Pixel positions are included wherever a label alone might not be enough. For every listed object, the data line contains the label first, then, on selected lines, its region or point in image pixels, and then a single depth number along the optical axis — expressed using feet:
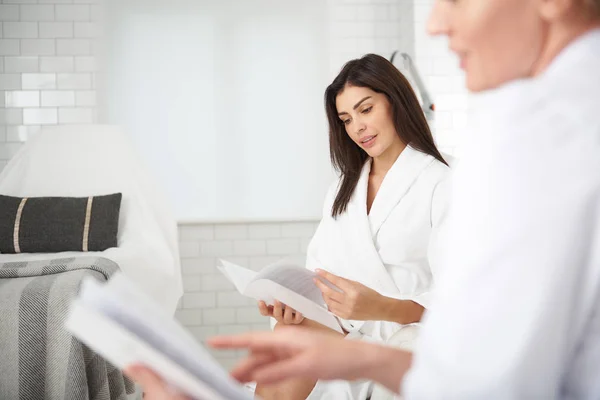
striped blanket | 6.19
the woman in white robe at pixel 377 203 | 6.05
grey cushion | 9.33
